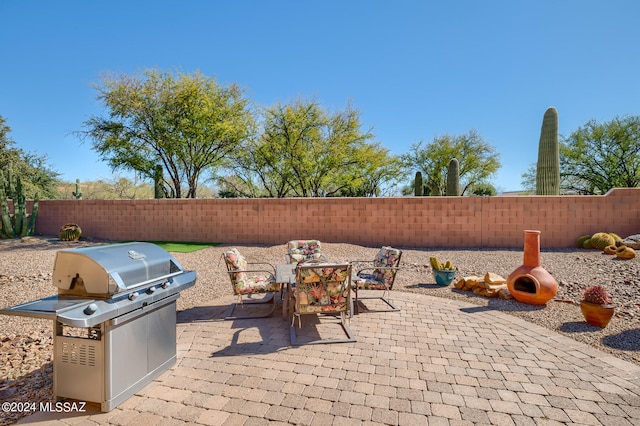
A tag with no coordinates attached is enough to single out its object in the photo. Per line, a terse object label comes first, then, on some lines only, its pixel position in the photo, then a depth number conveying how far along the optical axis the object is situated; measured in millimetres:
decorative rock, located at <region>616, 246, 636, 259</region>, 7527
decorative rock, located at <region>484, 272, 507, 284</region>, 5467
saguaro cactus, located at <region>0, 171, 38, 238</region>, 12586
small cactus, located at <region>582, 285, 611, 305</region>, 3908
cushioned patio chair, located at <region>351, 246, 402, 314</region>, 4594
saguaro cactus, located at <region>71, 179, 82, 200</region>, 19334
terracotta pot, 3848
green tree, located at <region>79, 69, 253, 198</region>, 13930
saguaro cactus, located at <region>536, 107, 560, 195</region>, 11773
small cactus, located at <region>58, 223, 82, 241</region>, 11945
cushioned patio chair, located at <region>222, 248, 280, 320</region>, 4363
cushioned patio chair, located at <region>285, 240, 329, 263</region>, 6054
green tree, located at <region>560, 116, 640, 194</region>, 18297
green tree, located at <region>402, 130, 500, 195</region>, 24078
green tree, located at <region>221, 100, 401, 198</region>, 17422
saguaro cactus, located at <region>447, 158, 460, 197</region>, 15084
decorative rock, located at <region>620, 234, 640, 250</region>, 8453
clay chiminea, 4730
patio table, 4133
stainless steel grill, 2143
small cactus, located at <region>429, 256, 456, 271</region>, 6145
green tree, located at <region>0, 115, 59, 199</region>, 20211
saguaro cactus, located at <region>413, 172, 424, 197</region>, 18362
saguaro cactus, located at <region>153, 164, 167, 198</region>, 15156
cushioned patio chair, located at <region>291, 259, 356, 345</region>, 3598
